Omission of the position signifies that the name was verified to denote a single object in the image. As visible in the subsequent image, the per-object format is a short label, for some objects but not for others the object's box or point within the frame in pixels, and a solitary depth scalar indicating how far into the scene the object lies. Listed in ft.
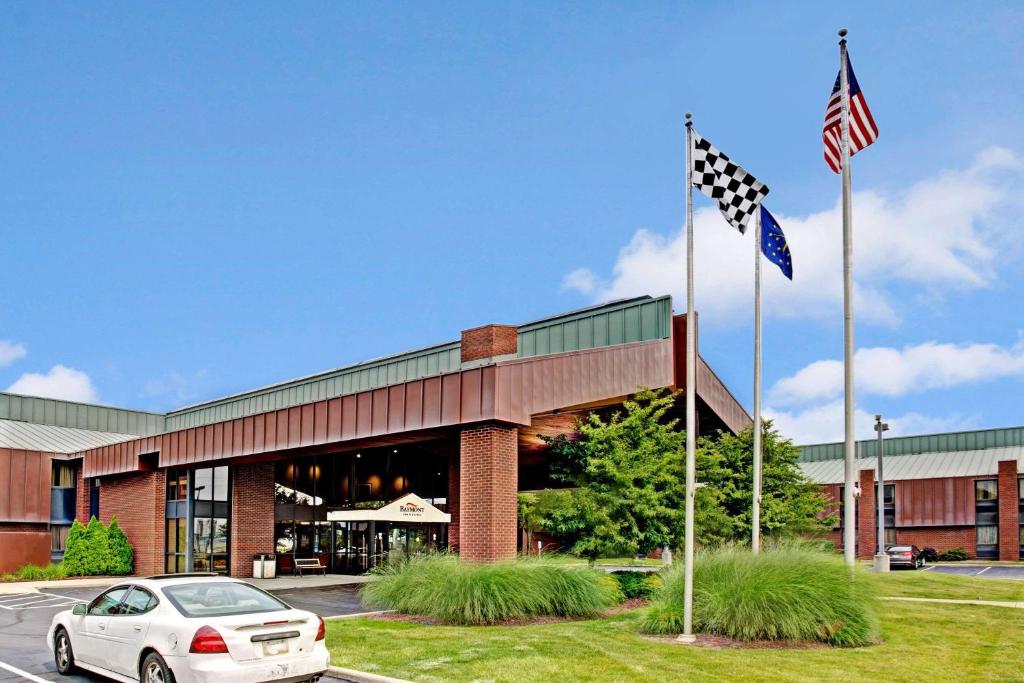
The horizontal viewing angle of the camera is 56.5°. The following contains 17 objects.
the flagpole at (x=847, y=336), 57.16
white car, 34.09
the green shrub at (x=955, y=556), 194.29
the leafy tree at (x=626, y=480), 73.92
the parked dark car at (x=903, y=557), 154.40
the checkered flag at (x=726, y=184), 57.67
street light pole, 118.73
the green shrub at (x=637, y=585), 71.46
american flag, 61.57
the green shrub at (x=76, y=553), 124.26
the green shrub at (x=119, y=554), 125.08
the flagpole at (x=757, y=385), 71.61
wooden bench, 114.73
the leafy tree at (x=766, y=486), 108.47
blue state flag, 72.64
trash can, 109.60
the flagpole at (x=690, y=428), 49.78
